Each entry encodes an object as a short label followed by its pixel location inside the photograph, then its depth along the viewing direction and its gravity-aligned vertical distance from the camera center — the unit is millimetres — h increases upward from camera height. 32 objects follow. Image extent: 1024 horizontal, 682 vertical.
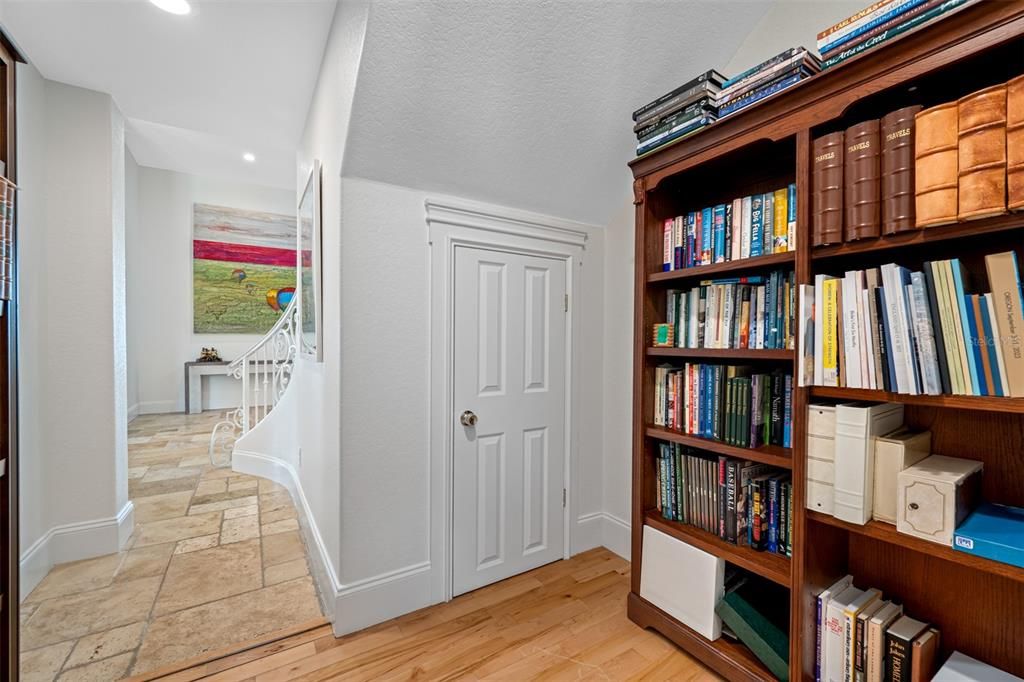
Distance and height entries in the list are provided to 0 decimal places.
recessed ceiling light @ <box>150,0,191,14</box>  1802 +1460
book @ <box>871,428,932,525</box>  1131 -351
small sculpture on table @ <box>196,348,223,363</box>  5857 -285
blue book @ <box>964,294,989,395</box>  975 -9
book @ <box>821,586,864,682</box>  1245 -930
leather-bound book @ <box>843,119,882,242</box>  1125 +436
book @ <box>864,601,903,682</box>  1182 -895
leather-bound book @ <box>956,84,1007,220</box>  929 +427
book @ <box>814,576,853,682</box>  1287 -880
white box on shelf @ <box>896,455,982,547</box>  1019 -409
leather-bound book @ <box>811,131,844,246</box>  1194 +435
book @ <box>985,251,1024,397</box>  933 +60
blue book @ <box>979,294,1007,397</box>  955 -10
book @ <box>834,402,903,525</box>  1146 -341
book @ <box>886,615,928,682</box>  1155 -882
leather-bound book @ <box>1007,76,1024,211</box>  899 +431
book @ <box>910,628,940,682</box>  1146 -898
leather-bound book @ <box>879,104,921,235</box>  1063 +442
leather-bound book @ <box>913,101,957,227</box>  992 +426
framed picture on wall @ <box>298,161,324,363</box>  2158 +399
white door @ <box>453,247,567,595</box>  2066 -409
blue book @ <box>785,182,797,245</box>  1379 +418
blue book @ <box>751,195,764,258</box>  1477 +415
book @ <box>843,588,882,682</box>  1226 -899
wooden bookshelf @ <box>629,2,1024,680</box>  1016 -152
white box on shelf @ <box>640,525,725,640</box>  1543 -963
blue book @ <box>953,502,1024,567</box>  936 -467
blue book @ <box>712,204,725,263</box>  1595 +407
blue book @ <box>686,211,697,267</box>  1687 +434
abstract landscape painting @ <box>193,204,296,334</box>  5875 +1004
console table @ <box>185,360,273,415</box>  5738 -590
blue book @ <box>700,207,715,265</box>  1630 +420
